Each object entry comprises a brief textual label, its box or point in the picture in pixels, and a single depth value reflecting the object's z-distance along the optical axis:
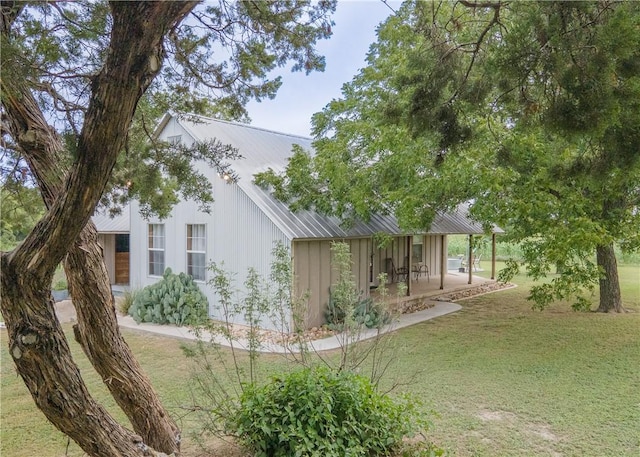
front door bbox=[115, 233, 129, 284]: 14.73
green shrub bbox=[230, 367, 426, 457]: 3.33
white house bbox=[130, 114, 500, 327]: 9.27
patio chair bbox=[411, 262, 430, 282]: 16.14
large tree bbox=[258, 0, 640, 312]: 3.01
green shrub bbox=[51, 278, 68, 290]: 12.90
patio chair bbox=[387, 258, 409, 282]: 13.86
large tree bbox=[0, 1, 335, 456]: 2.10
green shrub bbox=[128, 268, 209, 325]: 9.74
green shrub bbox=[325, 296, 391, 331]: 8.99
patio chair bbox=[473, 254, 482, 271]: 22.76
